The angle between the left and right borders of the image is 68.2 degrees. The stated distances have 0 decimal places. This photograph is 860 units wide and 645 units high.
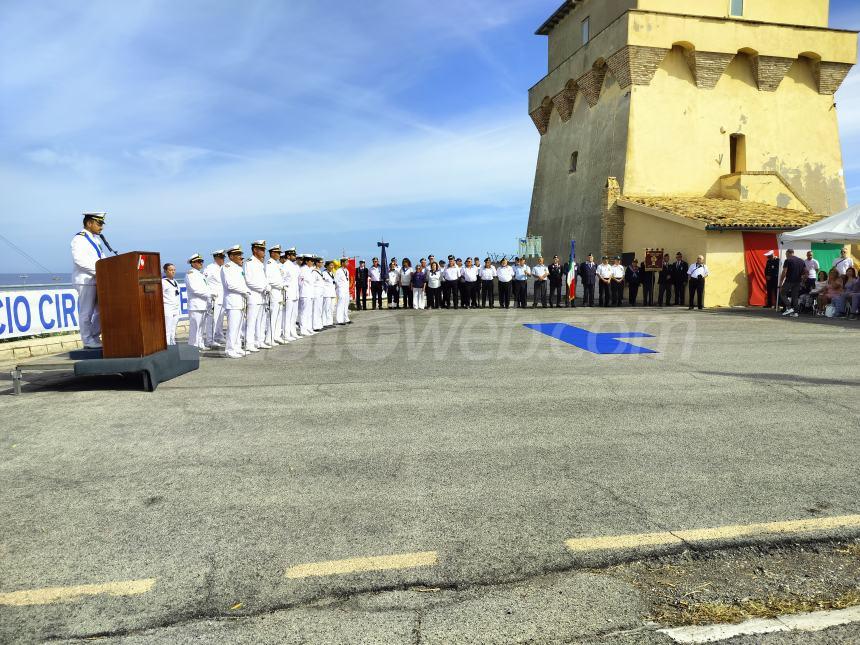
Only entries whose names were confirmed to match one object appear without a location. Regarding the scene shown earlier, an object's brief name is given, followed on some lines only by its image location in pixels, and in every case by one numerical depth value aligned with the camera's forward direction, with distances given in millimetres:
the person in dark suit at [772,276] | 20688
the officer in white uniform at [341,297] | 18172
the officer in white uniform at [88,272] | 8188
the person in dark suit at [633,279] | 23266
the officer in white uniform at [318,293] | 16078
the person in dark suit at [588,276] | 23219
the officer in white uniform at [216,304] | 13707
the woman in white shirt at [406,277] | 22891
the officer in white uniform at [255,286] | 12008
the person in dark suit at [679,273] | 22109
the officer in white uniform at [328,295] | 16609
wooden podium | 7883
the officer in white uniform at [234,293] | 11539
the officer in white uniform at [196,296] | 12969
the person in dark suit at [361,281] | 24156
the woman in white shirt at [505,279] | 22875
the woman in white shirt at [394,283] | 23406
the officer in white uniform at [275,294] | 13078
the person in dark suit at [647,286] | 23109
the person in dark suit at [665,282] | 22406
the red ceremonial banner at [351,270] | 24848
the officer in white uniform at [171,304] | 12781
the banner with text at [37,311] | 11578
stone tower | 26906
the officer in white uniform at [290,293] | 14086
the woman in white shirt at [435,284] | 22750
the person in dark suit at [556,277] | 23156
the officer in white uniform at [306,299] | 15335
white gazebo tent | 16062
